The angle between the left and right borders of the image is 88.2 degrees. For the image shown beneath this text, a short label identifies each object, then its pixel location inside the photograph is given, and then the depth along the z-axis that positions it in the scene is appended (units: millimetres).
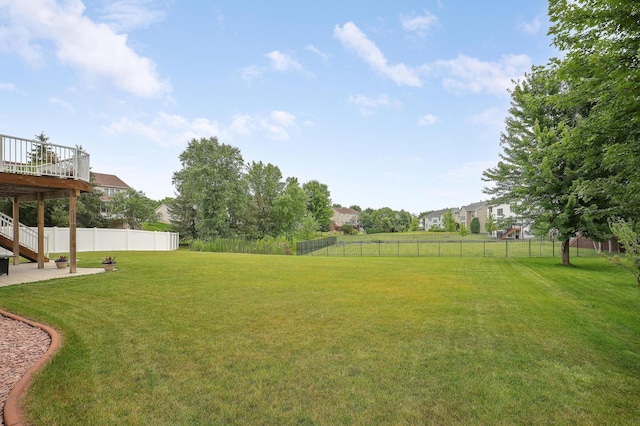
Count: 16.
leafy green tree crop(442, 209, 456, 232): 62622
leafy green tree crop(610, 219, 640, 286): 5392
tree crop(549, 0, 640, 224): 4234
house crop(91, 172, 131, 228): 49944
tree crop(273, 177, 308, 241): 41381
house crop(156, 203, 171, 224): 55781
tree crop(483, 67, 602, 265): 14172
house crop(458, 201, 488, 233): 59438
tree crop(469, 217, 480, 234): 54959
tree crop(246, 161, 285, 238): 42406
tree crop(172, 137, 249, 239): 32812
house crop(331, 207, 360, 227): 87950
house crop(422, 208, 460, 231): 79550
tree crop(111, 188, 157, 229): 35062
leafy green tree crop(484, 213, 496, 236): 39706
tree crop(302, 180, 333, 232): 60469
